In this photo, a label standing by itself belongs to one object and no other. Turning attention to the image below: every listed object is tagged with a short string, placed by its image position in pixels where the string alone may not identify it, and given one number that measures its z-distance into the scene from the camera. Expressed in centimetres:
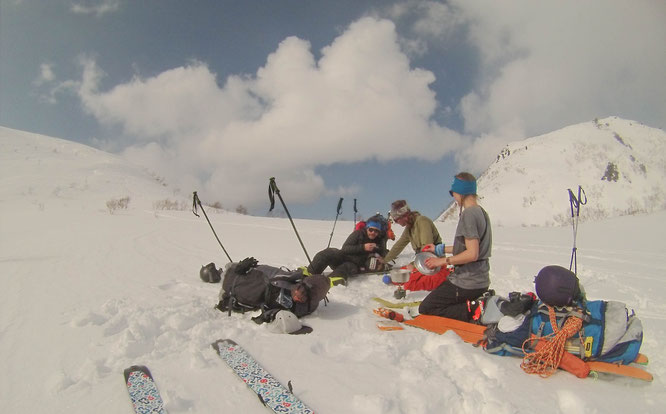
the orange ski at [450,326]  344
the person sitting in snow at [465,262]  360
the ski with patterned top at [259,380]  219
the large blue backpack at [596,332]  274
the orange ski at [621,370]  253
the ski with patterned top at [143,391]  210
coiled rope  274
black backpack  402
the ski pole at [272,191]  519
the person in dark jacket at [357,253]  623
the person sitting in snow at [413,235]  549
